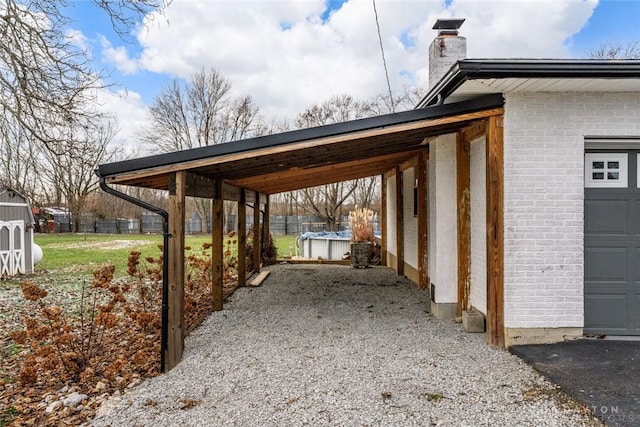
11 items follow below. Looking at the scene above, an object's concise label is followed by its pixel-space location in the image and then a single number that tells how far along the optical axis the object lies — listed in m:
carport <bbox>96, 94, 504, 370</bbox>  4.29
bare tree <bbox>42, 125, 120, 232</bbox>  6.34
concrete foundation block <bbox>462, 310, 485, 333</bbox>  5.21
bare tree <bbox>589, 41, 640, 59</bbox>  17.27
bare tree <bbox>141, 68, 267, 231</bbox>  27.92
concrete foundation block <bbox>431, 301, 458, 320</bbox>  5.97
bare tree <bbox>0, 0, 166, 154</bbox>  5.63
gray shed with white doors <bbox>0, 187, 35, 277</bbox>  10.91
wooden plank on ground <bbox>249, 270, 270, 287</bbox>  8.94
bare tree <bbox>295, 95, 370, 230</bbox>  23.92
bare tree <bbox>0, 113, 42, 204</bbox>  6.10
